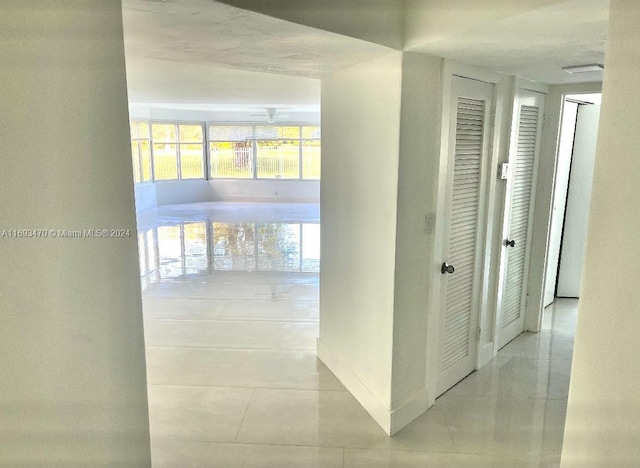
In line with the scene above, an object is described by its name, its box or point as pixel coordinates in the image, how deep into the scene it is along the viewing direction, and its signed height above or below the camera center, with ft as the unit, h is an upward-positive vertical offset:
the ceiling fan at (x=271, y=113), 30.79 +2.87
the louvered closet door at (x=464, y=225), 8.71 -1.41
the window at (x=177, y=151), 36.55 +0.15
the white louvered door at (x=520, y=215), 10.97 -1.50
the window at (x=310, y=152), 39.32 +0.17
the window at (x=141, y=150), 33.22 +0.16
